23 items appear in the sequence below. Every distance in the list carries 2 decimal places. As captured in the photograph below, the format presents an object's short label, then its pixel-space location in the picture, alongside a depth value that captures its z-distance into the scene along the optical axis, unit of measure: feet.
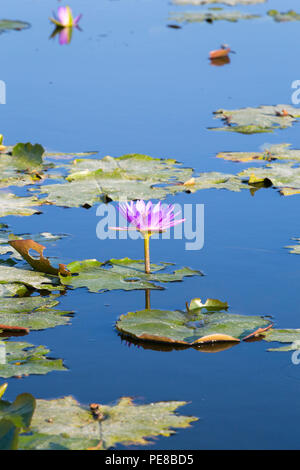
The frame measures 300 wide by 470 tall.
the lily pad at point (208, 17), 33.47
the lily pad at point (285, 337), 8.43
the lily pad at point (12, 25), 30.19
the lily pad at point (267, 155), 15.29
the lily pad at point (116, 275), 9.92
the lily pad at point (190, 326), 8.53
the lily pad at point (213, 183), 13.80
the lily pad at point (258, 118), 17.52
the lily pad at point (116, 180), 13.29
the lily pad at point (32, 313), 8.91
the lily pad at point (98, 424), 6.62
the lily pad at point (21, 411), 6.75
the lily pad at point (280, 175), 13.91
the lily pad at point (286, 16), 32.91
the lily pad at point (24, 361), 7.85
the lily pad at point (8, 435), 6.29
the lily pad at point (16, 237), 10.82
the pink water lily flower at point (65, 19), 31.12
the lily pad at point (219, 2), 39.19
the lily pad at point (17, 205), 12.53
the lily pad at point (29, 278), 9.91
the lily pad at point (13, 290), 9.74
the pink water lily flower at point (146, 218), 9.94
